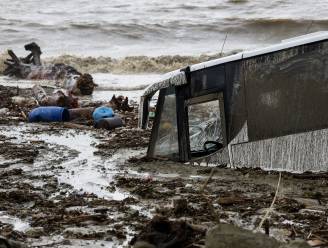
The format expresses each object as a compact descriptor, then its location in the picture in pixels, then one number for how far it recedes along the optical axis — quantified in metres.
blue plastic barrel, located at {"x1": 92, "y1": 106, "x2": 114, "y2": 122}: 21.46
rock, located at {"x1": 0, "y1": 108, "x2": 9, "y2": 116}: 24.63
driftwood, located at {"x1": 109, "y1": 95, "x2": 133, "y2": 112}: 25.12
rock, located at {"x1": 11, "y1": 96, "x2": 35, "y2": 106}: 26.98
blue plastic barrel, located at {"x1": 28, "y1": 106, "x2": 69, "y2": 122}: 22.31
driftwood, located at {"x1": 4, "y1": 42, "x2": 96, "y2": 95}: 34.31
